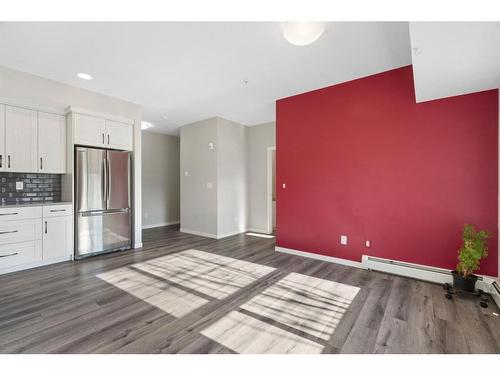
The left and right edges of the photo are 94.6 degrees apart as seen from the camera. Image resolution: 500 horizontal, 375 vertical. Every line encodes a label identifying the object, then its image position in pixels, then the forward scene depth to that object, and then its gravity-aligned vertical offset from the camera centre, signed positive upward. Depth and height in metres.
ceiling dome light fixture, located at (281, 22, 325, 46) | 2.09 +1.44
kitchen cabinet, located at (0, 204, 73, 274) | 3.02 -0.66
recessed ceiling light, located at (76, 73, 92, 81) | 3.21 +1.60
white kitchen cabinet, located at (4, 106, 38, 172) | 3.13 +0.69
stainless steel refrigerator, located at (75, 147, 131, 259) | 3.65 -0.21
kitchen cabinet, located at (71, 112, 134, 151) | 3.62 +0.95
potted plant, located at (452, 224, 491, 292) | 2.31 -0.70
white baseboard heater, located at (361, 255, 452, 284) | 2.70 -1.03
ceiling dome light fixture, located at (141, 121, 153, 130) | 5.79 +1.64
